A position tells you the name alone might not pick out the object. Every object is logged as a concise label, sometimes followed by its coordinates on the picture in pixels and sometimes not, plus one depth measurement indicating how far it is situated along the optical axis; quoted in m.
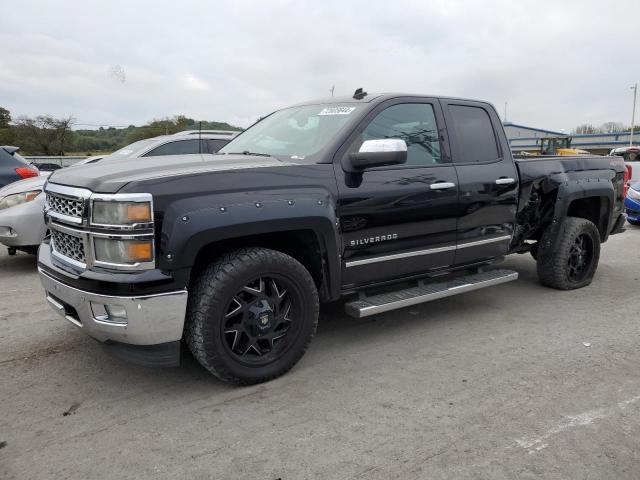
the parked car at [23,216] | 5.84
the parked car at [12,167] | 7.45
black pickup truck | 2.80
